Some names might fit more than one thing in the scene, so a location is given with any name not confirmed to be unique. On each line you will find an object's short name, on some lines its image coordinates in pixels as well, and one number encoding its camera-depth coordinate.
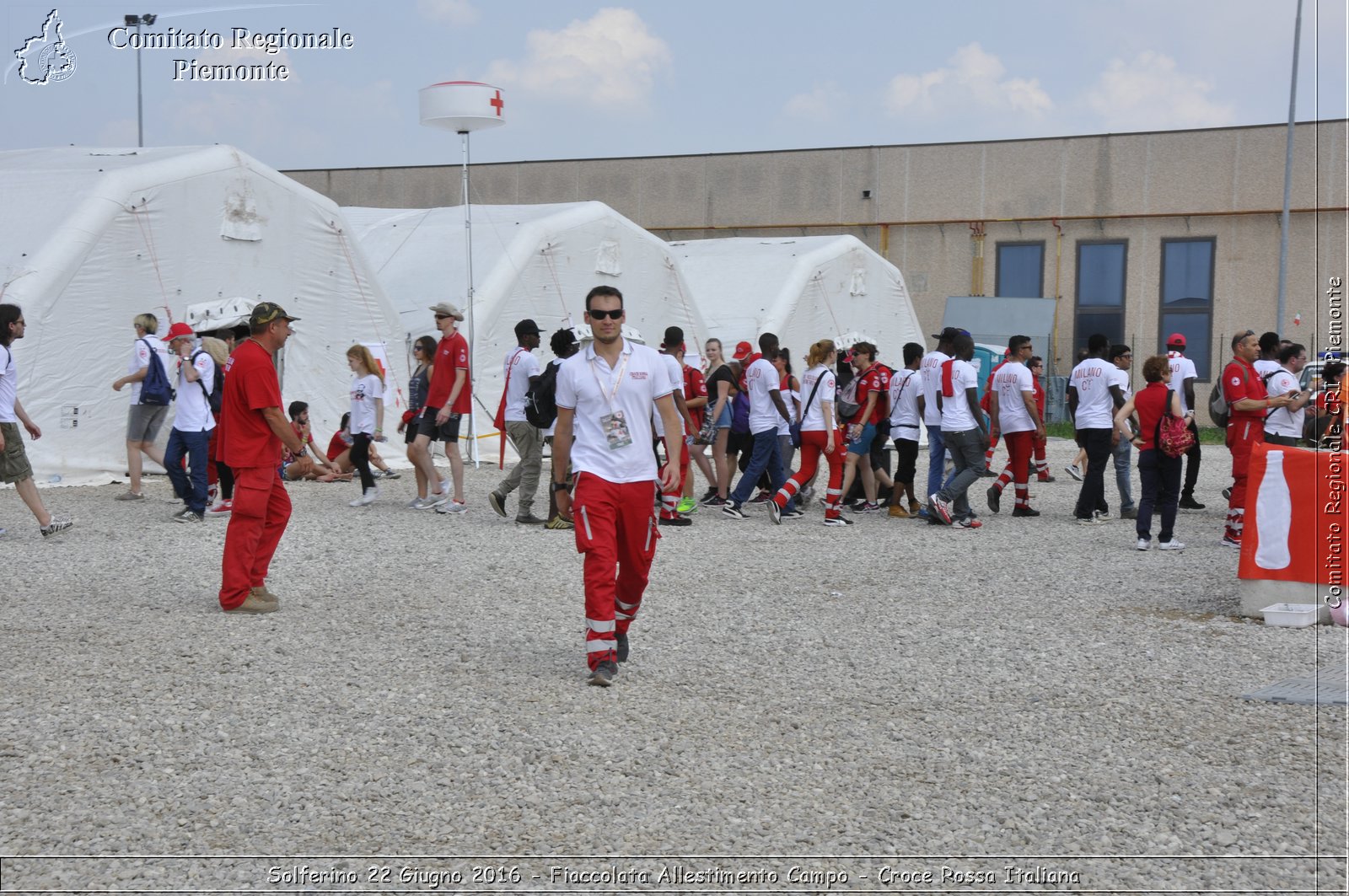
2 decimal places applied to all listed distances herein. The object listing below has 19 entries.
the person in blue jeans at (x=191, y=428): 11.16
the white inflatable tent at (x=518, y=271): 18.80
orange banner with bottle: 7.16
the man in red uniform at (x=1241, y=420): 10.16
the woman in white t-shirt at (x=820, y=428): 11.65
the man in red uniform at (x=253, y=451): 7.01
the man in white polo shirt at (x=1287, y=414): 9.99
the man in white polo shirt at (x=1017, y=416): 12.11
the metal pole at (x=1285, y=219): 26.79
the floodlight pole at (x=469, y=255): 16.67
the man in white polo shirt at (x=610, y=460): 5.62
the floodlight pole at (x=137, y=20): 15.36
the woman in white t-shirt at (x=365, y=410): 12.05
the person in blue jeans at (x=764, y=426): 11.84
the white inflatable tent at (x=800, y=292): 23.47
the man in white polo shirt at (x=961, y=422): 11.35
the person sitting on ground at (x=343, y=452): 15.55
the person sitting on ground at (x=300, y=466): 15.16
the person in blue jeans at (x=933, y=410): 12.02
